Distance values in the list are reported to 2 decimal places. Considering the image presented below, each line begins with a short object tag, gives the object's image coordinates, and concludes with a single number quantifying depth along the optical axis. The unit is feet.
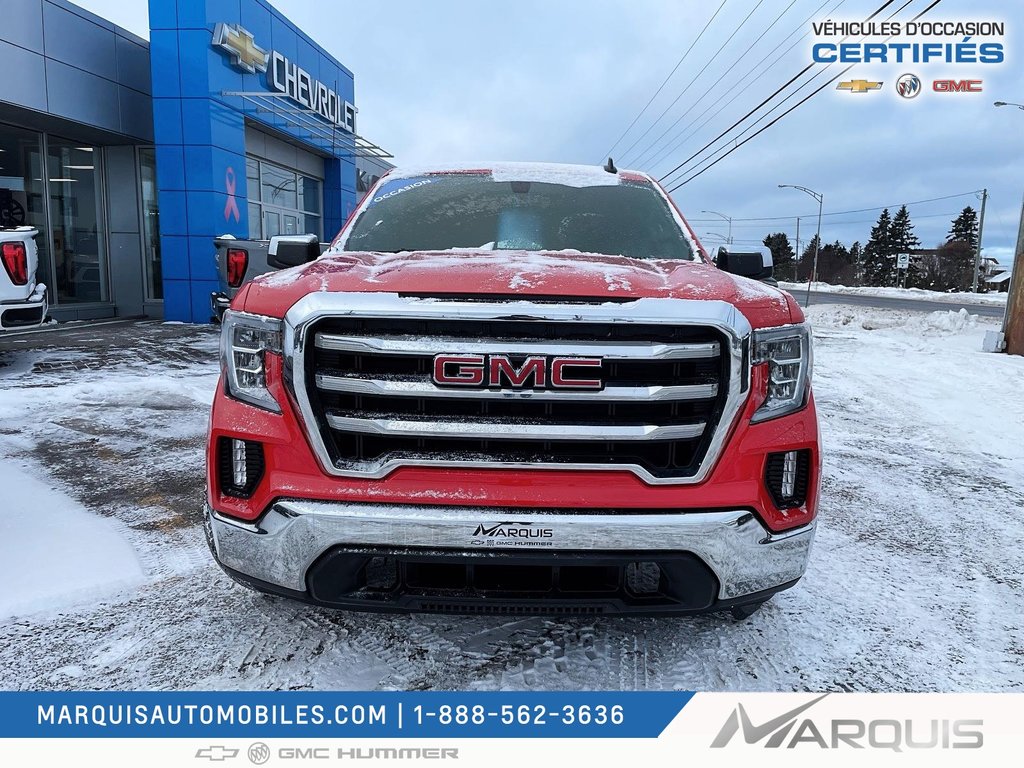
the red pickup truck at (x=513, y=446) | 6.38
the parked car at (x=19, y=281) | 21.09
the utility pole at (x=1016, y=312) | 34.37
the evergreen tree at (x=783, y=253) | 309.22
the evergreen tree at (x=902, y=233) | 258.57
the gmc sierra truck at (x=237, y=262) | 27.32
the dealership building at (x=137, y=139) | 41.91
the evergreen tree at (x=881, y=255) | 252.83
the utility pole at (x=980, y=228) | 163.45
